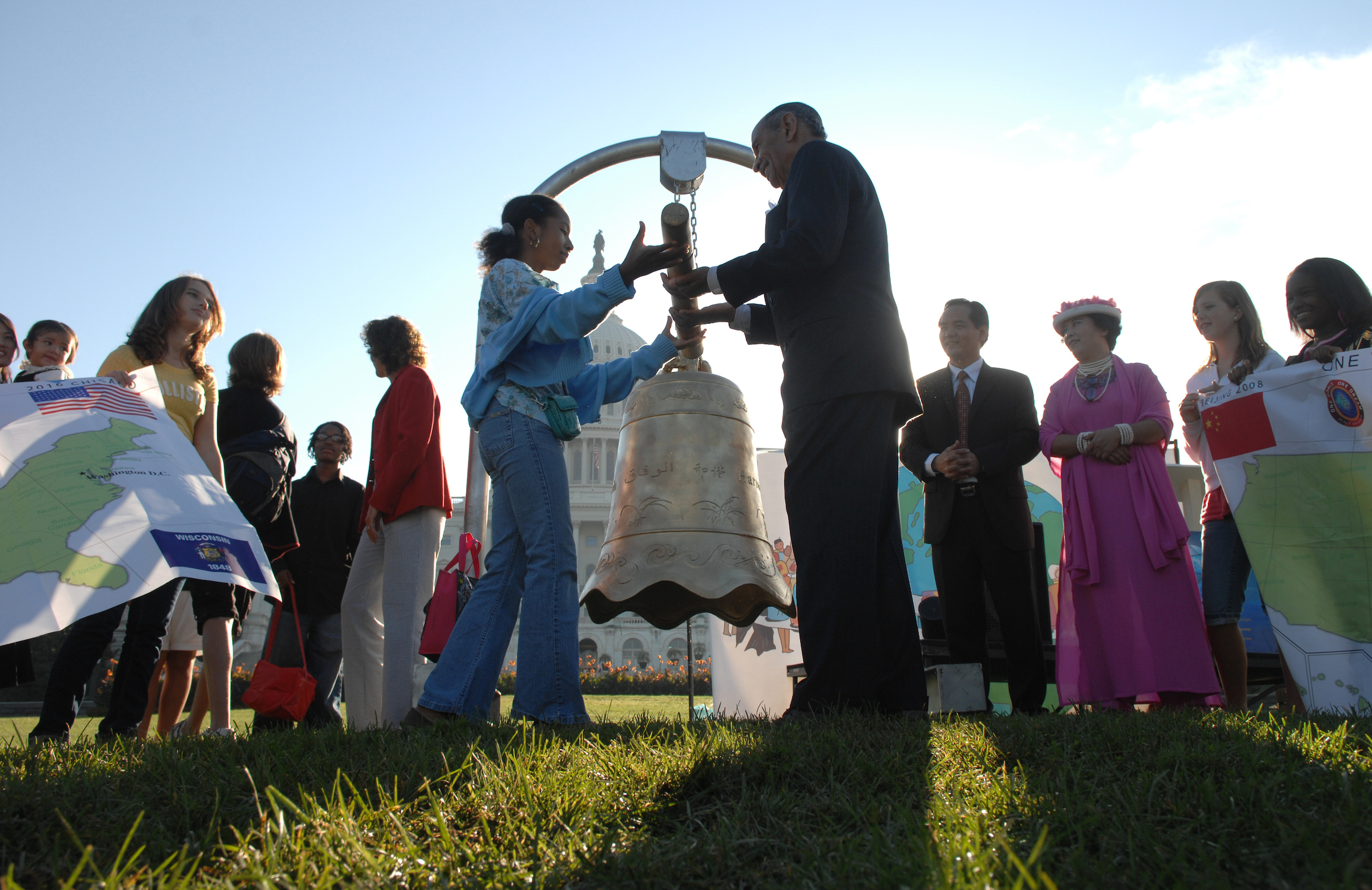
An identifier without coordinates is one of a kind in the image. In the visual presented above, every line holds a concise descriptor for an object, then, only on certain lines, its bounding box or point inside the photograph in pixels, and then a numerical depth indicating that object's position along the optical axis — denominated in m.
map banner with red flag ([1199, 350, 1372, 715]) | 3.22
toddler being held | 4.49
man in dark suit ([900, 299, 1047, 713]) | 3.82
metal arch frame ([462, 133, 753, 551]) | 6.59
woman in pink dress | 3.76
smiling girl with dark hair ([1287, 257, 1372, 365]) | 3.59
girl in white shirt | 3.90
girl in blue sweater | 2.97
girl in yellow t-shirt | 3.36
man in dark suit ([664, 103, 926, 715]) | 2.83
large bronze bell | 3.08
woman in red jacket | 3.95
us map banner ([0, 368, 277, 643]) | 2.19
